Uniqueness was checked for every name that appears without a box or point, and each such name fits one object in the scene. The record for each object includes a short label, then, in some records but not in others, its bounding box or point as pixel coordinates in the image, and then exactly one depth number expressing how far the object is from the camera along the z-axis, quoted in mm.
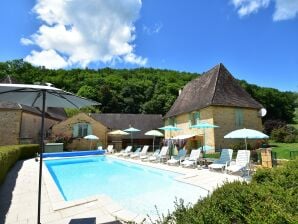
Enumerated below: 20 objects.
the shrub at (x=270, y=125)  30545
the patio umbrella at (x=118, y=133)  29875
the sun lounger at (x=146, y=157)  19506
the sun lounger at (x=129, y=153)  23197
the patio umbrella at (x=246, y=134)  11695
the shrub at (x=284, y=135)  24125
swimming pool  8459
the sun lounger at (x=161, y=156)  18297
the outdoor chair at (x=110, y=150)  27816
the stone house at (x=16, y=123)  26141
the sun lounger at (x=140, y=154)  21919
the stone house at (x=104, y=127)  31688
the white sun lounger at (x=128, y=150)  24825
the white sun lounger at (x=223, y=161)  12156
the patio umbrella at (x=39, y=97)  4820
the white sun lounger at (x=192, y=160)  14389
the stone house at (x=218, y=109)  20859
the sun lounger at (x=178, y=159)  15739
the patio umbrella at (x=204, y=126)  15884
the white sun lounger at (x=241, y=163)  11065
